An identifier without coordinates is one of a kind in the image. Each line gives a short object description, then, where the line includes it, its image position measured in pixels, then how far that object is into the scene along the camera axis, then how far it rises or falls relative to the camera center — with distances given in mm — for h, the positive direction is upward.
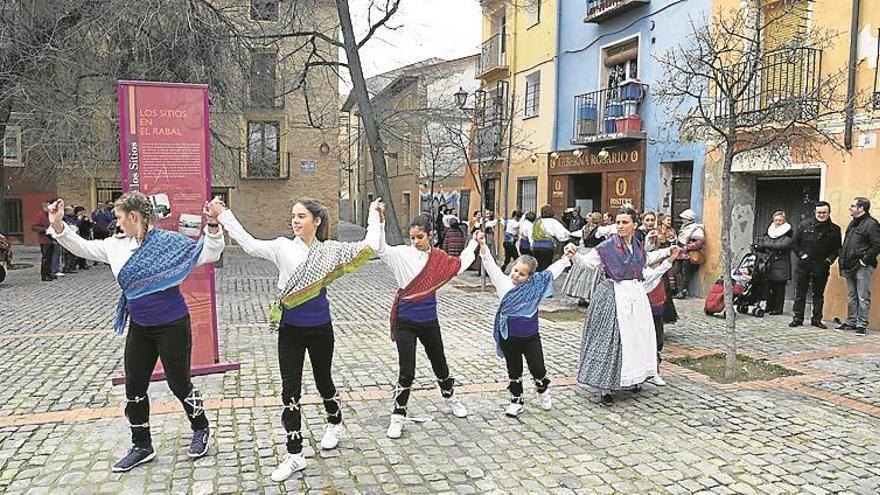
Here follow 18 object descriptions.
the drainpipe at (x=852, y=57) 9789 +2100
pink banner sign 6312 +313
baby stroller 10695 -1379
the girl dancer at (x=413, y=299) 5035 -750
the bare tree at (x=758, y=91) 7059 +1391
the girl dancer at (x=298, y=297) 4332 -644
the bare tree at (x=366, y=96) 16219 +2380
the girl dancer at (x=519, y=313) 5516 -912
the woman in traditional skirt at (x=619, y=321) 5852 -1034
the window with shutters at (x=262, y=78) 16469 +2808
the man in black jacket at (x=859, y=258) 9125 -716
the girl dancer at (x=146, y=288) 4324 -610
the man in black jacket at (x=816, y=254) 9719 -705
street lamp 16933 +2444
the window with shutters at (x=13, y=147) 17275 +1243
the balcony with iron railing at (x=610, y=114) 14336 +1916
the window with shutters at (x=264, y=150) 27047 +1706
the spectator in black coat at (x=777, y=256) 10508 -805
